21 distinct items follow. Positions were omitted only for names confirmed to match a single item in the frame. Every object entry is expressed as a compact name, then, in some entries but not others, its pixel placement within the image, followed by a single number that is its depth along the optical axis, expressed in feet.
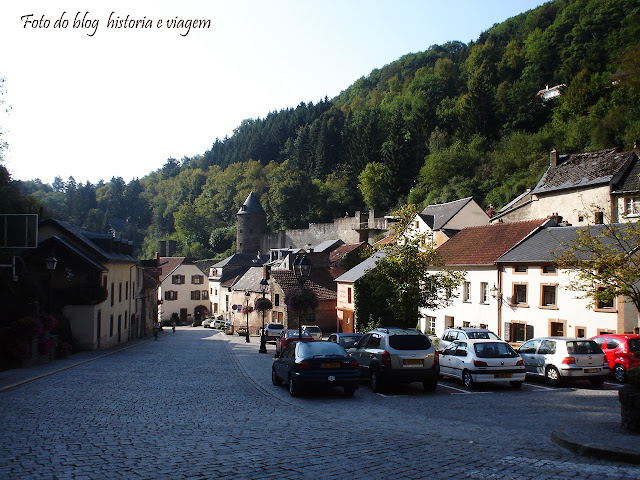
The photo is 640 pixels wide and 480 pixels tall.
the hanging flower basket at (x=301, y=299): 94.27
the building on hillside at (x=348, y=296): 143.84
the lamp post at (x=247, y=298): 172.86
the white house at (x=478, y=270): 110.01
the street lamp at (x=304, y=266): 78.66
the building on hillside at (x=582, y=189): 150.51
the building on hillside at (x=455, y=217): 167.22
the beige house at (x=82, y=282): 98.12
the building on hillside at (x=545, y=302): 86.12
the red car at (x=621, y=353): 58.29
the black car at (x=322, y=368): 46.88
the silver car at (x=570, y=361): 54.90
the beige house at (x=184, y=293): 280.92
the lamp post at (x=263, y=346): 101.60
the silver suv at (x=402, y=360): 50.44
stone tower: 352.90
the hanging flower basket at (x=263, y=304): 144.66
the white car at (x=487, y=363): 52.39
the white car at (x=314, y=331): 128.69
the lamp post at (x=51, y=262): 72.77
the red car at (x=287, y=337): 91.06
